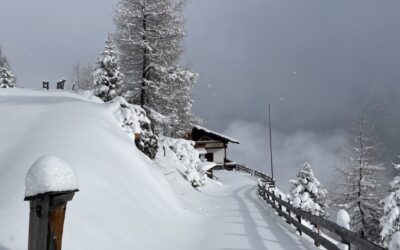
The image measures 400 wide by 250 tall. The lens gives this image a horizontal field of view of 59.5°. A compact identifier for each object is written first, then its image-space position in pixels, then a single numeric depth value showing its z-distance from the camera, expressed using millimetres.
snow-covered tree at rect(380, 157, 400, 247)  18531
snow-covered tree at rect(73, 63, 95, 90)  72656
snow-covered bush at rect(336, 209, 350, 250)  7316
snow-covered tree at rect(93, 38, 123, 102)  37031
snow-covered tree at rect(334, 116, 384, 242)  29375
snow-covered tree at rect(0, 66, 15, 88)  57238
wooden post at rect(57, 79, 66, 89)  55038
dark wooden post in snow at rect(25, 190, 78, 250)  3582
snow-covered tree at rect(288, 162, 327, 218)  31125
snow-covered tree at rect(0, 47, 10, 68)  71062
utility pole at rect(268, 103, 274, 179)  52328
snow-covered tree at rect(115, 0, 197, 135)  21375
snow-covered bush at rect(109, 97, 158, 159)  16688
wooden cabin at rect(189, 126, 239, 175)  57312
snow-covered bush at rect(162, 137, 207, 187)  26019
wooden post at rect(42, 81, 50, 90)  51447
